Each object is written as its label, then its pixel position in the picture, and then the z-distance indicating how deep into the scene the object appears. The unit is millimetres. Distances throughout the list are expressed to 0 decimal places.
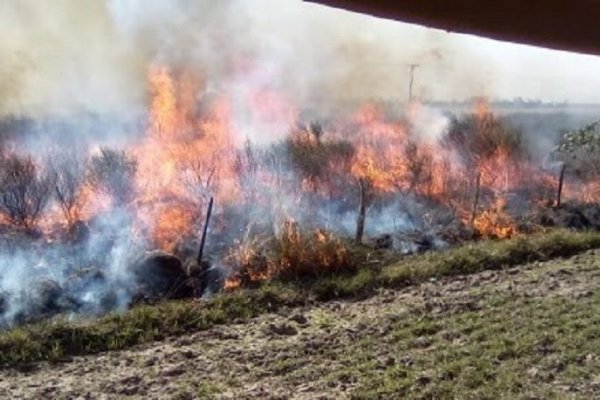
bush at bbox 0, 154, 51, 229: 12812
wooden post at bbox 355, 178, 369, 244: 13054
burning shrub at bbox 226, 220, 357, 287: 10602
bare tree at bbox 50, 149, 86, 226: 13422
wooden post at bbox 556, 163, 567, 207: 16594
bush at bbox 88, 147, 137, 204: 14242
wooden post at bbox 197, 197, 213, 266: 11161
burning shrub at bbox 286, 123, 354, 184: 16266
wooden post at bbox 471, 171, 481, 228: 14750
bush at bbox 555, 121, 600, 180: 16500
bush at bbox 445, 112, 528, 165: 19250
